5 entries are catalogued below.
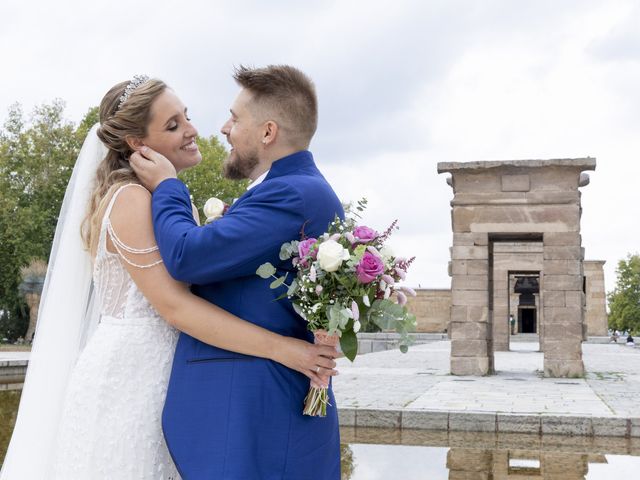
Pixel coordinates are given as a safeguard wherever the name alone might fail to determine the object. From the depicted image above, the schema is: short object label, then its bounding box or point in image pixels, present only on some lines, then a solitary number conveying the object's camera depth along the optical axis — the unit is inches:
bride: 108.9
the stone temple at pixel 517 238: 586.9
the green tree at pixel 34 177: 1370.6
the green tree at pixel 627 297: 2438.5
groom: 100.7
